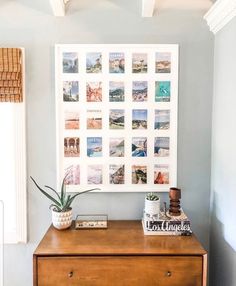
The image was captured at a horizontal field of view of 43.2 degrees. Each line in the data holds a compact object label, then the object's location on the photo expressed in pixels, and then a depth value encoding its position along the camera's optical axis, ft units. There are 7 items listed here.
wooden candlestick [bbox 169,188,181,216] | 6.50
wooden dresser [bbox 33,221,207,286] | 5.44
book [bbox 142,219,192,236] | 6.16
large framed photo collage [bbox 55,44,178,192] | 6.82
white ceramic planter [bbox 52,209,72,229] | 6.37
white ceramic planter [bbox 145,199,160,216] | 6.44
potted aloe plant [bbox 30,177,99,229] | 6.38
